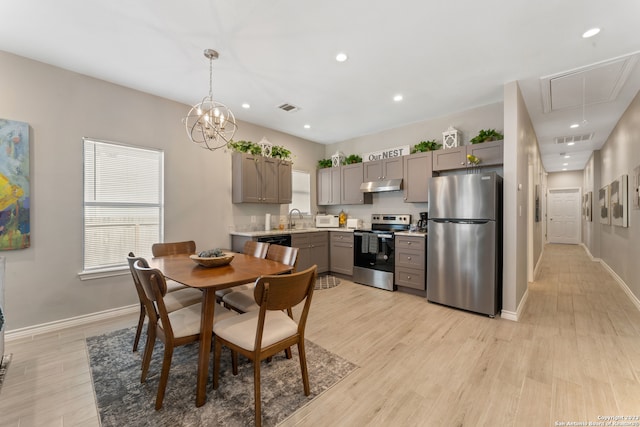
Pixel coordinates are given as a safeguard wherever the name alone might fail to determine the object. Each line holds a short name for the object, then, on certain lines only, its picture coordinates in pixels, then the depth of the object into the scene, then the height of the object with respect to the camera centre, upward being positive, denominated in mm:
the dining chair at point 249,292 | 2203 -735
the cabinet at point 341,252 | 4711 -716
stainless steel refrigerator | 3090 -357
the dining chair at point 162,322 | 1594 -761
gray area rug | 1620 -1250
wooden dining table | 1688 -460
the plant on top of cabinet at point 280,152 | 4691 +1094
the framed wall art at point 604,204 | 5037 +189
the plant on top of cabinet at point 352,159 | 5241 +1073
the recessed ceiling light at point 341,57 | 2658 +1594
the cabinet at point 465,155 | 3531 +824
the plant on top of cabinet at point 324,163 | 5717 +1080
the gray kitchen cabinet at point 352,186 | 5070 +539
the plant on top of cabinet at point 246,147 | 4281 +1085
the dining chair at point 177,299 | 2242 -761
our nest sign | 4755 +1129
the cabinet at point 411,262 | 3787 -724
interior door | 9398 -97
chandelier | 2523 +924
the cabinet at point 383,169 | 4528 +785
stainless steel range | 4172 -669
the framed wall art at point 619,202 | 3829 +181
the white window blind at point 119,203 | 3107 +126
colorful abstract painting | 2551 +265
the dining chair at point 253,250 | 2564 -429
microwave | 5395 -168
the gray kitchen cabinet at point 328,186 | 5441 +574
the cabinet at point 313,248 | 4554 -641
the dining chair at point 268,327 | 1507 -760
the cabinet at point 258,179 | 4258 +569
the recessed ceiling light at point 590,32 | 2234 +1554
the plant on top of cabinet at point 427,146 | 4227 +1087
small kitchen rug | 4402 -1207
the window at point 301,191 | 5457 +462
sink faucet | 5269 -103
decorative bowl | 2219 -405
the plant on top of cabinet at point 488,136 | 3611 +1066
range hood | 4461 +484
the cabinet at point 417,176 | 4159 +601
